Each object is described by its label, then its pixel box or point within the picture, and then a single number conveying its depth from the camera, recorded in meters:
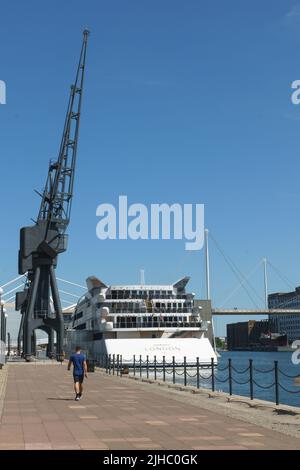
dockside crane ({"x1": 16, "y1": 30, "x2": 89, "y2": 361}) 68.69
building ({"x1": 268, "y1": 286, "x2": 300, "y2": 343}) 190.25
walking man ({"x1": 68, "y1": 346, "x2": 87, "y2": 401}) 19.97
